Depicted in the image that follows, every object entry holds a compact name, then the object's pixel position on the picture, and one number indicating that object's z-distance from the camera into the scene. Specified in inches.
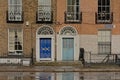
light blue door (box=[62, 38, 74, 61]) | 1034.3
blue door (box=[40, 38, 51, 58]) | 1034.3
